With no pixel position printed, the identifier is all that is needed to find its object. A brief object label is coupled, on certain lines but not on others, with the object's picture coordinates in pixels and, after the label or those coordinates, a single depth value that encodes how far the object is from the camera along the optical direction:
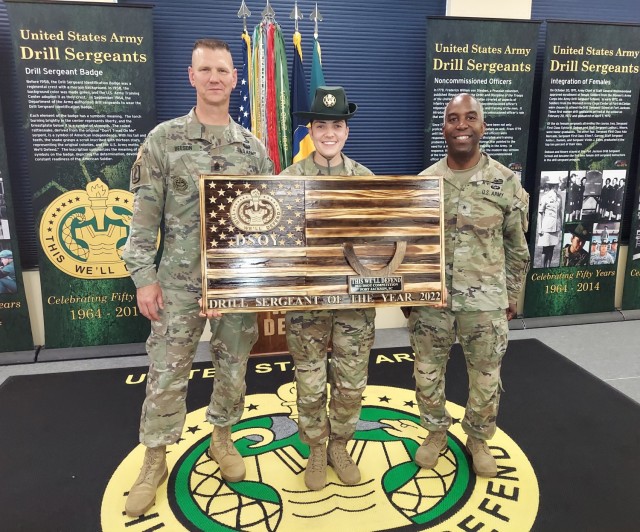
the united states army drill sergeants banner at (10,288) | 3.52
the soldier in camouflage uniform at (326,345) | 1.93
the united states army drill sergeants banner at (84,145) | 3.33
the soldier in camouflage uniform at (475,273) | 2.03
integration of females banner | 4.03
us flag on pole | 3.48
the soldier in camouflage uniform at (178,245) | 1.89
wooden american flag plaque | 1.81
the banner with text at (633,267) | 4.46
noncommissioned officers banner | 3.78
